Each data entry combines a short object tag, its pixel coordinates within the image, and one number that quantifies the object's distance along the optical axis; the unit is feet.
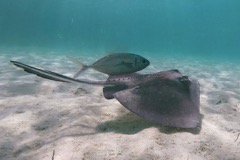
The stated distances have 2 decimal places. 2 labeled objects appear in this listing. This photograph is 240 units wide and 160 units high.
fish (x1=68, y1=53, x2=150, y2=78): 9.86
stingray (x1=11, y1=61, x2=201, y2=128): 7.17
